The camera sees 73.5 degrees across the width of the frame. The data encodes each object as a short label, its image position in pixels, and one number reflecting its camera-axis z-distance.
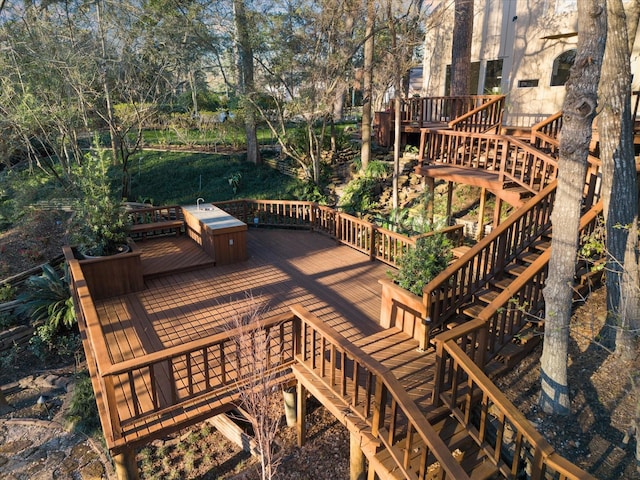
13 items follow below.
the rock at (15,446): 5.57
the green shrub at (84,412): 5.82
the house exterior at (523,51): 10.38
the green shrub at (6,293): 8.23
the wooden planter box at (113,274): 6.47
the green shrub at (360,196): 11.30
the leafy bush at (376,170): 11.84
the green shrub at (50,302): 7.27
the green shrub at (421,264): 5.05
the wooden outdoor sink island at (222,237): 7.80
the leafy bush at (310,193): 12.43
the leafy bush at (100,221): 6.76
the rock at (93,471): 5.05
